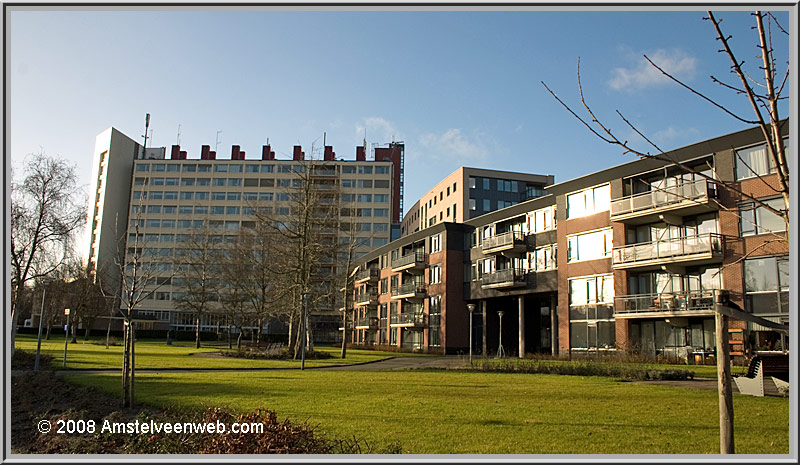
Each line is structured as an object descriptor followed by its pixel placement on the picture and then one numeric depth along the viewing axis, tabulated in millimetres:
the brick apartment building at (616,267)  25922
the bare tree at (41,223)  29953
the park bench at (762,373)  13227
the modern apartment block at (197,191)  98750
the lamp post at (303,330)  24825
